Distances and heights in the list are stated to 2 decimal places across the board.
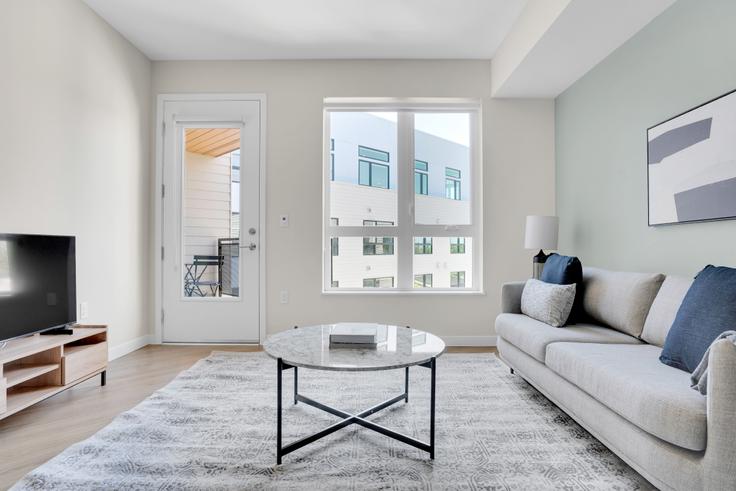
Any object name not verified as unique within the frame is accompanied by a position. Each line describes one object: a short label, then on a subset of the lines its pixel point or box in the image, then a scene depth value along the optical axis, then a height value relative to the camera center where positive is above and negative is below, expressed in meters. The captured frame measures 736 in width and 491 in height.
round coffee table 1.62 -0.45
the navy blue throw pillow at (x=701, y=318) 1.51 -0.26
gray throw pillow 2.42 -0.32
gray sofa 1.17 -0.49
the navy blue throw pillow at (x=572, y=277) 2.53 -0.16
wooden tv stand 1.97 -0.62
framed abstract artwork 1.91 +0.46
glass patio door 3.72 +0.16
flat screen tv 2.05 -0.18
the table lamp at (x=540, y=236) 3.18 +0.12
